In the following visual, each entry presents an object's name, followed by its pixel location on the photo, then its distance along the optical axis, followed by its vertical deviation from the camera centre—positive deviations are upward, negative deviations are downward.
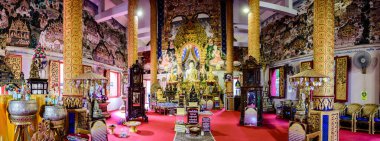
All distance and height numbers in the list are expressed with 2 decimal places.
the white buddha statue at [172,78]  14.75 -0.16
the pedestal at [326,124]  5.24 -1.11
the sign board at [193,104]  11.22 -1.38
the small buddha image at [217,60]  14.70 +1.00
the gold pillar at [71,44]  5.82 +0.80
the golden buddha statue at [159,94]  13.70 -1.10
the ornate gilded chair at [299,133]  4.87 -1.23
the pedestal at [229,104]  13.51 -1.67
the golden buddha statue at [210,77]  14.41 -0.09
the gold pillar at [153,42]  15.17 +2.20
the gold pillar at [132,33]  11.53 +2.13
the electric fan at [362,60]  7.84 +0.55
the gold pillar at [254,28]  10.15 +2.15
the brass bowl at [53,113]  4.15 -0.68
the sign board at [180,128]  7.24 -1.65
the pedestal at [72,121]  5.67 -1.12
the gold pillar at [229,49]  13.68 +1.64
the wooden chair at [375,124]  7.11 -1.50
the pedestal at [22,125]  3.64 -0.81
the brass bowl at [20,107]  3.62 -0.50
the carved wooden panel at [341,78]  8.45 -0.09
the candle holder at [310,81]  5.37 -0.12
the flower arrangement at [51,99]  4.45 -0.47
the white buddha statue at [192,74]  14.53 +0.10
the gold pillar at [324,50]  5.46 +0.62
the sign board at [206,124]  7.30 -1.53
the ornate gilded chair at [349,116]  7.47 -1.36
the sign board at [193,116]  7.64 -1.33
